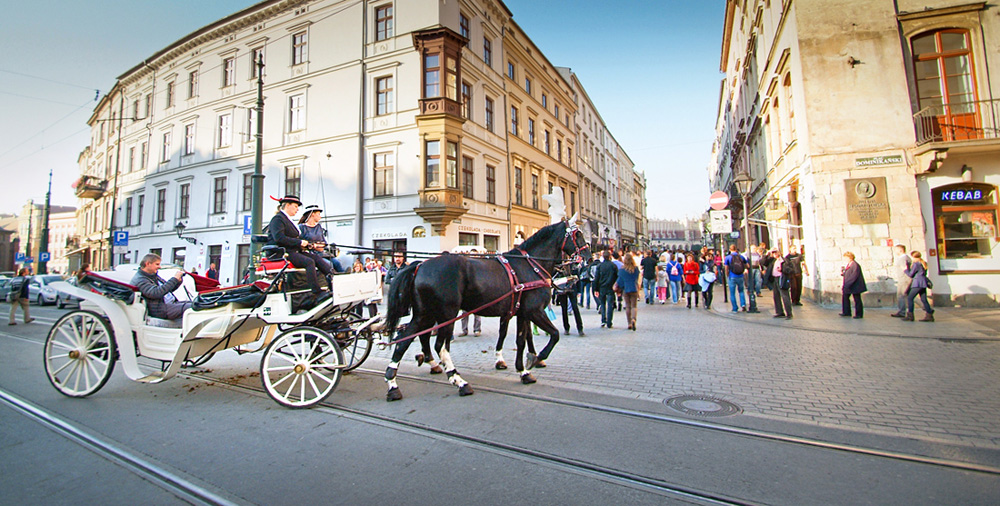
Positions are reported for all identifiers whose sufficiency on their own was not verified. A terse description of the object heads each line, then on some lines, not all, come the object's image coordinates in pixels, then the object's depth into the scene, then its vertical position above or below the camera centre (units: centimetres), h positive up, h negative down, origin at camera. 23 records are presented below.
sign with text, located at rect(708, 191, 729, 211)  1445 +235
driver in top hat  489 +44
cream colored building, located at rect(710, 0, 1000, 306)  1209 +366
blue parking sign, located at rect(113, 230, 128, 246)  2106 +228
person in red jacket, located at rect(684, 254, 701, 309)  1447 -7
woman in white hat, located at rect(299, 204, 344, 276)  541 +65
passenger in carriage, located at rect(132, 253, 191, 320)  506 -5
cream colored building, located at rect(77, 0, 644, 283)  2091 +851
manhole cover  434 -138
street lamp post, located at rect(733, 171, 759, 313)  1332 +277
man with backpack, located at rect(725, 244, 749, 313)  1209 +2
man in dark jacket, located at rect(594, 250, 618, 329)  1045 -33
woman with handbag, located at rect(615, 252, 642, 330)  973 -26
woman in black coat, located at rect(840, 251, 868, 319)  1072 -41
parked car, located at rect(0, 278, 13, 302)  2136 -7
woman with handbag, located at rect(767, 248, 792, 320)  1100 -55
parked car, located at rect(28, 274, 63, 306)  1884 -19
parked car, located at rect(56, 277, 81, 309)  1815 -66
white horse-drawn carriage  480 -51
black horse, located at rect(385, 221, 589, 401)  518 -23
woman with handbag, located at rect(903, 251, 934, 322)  984 -38
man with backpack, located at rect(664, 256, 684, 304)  1569 -8
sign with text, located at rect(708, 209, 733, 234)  1365 +160
